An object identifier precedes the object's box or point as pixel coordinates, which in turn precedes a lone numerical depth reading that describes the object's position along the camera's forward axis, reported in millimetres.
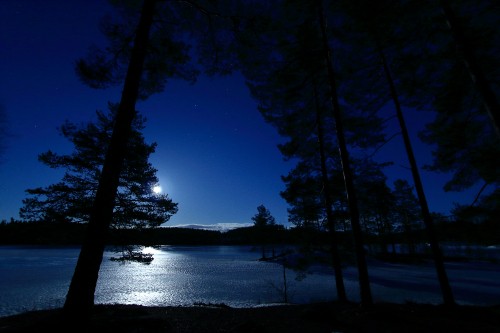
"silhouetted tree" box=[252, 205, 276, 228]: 54719
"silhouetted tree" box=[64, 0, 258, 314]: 4545
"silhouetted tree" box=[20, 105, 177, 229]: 11375
